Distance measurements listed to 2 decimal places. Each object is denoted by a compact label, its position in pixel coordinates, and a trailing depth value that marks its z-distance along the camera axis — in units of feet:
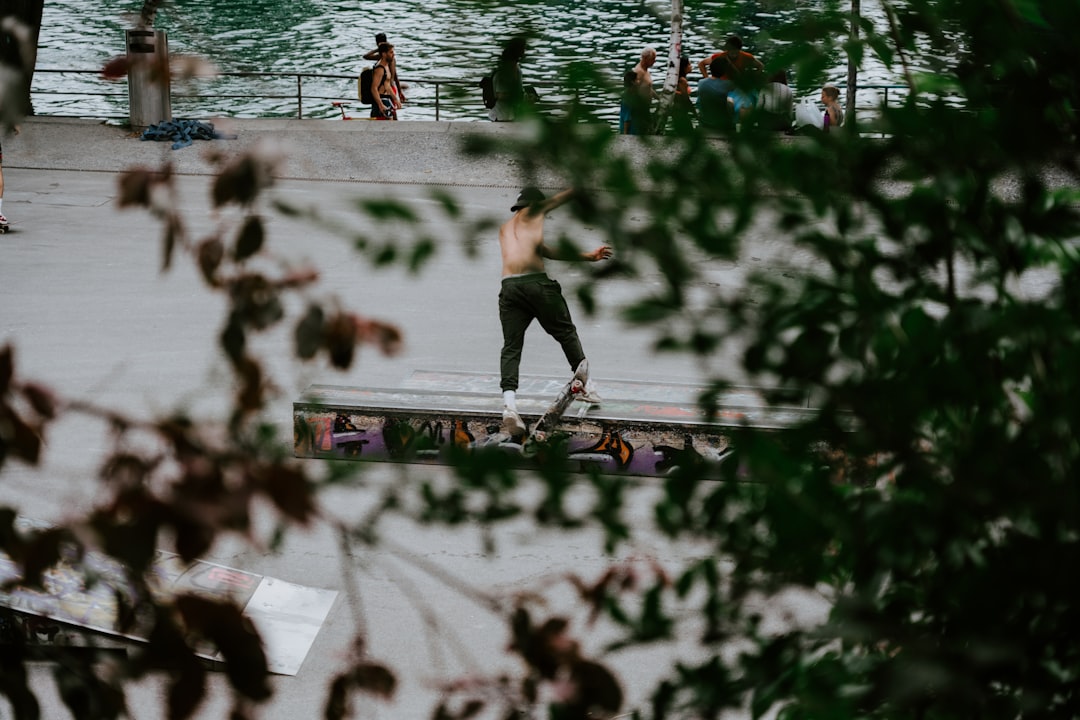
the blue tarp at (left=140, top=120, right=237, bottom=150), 134.21
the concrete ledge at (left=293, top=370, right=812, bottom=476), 61.67
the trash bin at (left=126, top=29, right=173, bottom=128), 132.77
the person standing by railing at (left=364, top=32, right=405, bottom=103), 144.05
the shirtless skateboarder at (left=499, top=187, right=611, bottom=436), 60.90
